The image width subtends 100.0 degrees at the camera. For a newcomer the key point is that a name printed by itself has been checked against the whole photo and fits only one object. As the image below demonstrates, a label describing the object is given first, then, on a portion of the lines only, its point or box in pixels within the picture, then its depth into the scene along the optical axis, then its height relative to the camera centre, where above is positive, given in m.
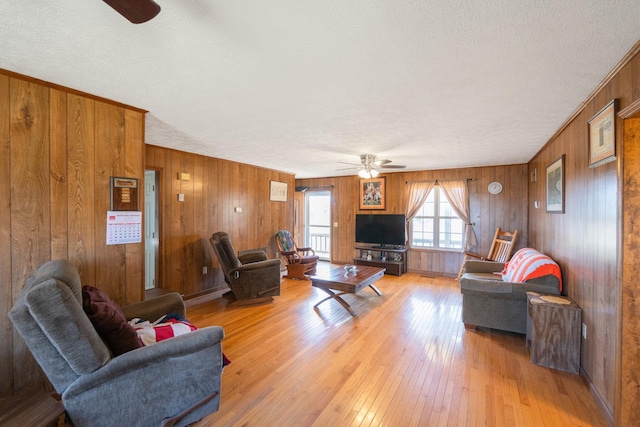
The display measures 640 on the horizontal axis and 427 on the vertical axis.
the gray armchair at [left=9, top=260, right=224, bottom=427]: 1.21 -0.83
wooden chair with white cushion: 4.66 -0.62
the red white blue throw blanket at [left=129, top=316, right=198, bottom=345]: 1.79 -0.85
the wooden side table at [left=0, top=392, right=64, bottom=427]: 1.35 -1.07
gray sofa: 2.77 -0.97
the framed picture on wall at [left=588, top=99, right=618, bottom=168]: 1.72 +0.56
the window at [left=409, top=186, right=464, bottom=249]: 5.67 -0.26
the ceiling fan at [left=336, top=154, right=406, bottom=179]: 4.24 +0.77
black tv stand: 5.77 -1.04
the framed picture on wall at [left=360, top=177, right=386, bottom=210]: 6.29 +0.47
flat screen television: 5.93 -0.36
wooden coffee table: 3.52 -0.93
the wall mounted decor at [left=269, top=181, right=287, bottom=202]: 5.84 +0.46
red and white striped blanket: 2.73 -0.58
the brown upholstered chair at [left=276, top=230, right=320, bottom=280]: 5.51 -0.98
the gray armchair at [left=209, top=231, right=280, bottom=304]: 3.79 -0.91
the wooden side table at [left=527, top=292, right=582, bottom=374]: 2.29 -1.04
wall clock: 5.16 +0.52
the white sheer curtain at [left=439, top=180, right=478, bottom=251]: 5.38 +0.22
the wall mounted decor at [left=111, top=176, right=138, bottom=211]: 2.25 +0.15
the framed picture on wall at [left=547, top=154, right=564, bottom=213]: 2.78 +0.32
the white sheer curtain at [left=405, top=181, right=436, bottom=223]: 5.78 +0.40
